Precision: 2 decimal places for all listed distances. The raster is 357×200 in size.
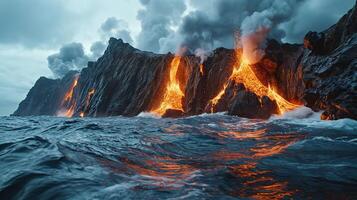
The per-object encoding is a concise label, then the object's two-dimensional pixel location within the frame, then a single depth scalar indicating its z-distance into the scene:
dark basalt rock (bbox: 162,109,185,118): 52.34
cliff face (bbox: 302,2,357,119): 20.75
